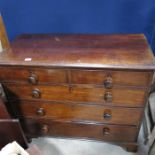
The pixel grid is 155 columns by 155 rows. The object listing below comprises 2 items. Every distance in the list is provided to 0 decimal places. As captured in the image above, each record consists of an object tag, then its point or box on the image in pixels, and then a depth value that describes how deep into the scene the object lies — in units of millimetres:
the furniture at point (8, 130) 1003
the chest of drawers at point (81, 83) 1050
